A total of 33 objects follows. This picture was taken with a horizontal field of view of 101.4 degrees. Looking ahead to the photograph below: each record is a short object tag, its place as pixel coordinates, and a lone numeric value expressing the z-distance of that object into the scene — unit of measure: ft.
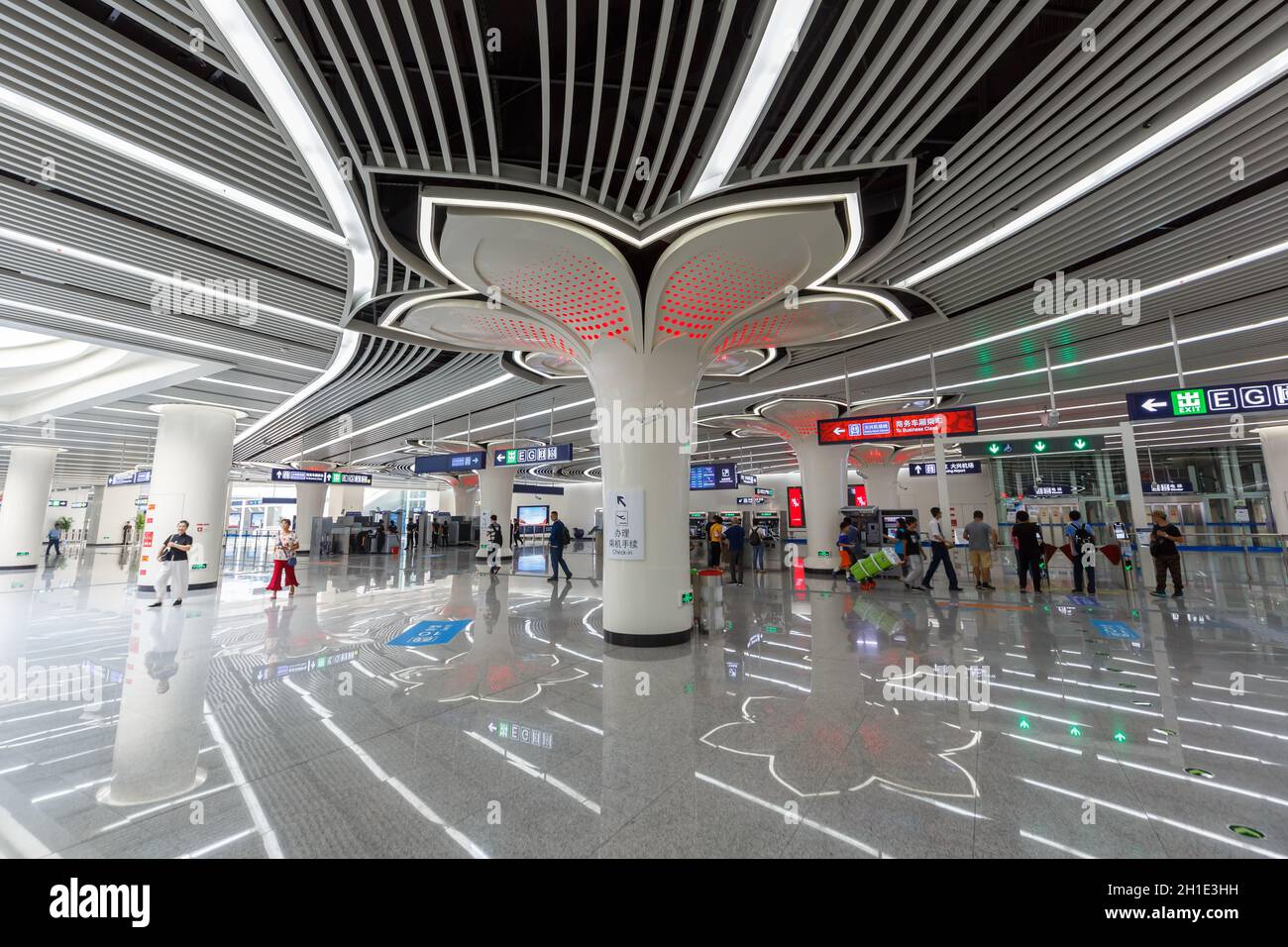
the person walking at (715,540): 37.76
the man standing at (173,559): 30.17
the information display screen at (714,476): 49.26
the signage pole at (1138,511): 31.96
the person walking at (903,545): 37.39
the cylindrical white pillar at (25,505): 57.72
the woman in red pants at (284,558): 35.04
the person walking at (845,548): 41.75
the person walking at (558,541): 40.50
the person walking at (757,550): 50.01
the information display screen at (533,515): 123.85
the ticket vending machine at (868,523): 47.13
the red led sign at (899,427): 30.89
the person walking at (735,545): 41.06
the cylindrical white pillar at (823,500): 47.11
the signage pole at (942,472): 34.50
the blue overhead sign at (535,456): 37.14
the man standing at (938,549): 33.68
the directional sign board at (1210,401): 25.27
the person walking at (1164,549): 30.19
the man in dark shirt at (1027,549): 33.47
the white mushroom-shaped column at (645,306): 16.22
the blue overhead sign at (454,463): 46.93
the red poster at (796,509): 64.95
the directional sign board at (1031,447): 35.94
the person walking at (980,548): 34.78
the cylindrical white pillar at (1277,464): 50.29
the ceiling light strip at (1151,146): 11.75
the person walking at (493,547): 45.92
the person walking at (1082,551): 33.12
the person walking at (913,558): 36.60
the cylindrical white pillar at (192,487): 37.37
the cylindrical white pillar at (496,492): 64.18
